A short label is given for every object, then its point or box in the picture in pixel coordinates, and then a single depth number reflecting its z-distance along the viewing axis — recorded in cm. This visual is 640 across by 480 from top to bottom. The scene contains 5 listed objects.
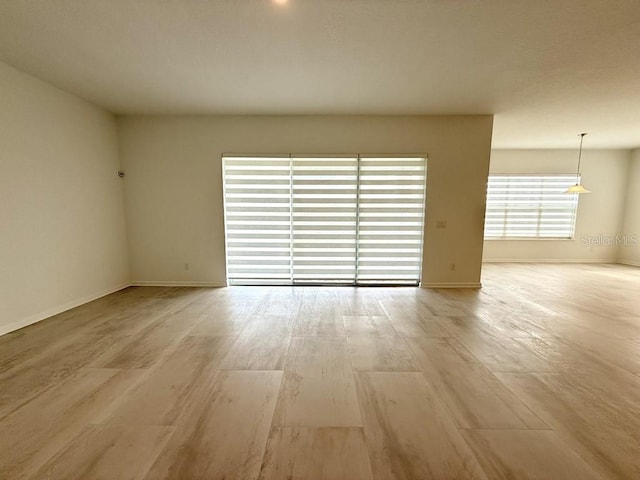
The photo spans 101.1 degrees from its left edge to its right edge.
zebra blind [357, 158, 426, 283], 454
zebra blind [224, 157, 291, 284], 455
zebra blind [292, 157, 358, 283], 453
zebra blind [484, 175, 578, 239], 684
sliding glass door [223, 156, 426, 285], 454
